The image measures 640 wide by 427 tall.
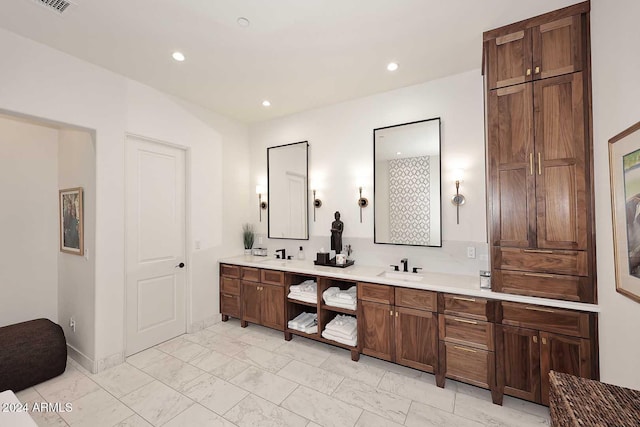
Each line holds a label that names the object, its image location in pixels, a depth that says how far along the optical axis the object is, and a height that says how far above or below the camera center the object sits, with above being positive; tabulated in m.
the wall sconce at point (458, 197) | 2.90 +0.18
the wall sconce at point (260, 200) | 4.38 +0.27
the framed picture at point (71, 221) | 2.91 -0.03
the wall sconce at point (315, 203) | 3.85 +0.18
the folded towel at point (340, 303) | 2.93 -0.98
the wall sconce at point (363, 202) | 3.46 +0.17
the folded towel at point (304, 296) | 3.17 -0.98
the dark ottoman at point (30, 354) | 2.34 -1.24
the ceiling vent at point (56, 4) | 1.93 +1.57
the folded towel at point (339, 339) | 2.88 -1.36
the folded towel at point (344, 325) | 2.93 -1.23
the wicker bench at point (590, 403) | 0.93 -0.73
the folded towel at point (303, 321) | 3.26 -1.31
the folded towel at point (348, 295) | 2.95 -0.89
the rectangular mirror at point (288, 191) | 3.96 +0.38
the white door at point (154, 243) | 3.07 -0.32
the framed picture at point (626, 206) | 1.36 +0.03
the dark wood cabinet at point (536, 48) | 1.99 +1.30
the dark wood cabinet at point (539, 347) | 1.90 -1.01
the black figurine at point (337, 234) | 3.50 -0.25
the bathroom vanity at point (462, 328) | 1.96 -0.99
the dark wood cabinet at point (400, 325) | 2.46 -1.08
